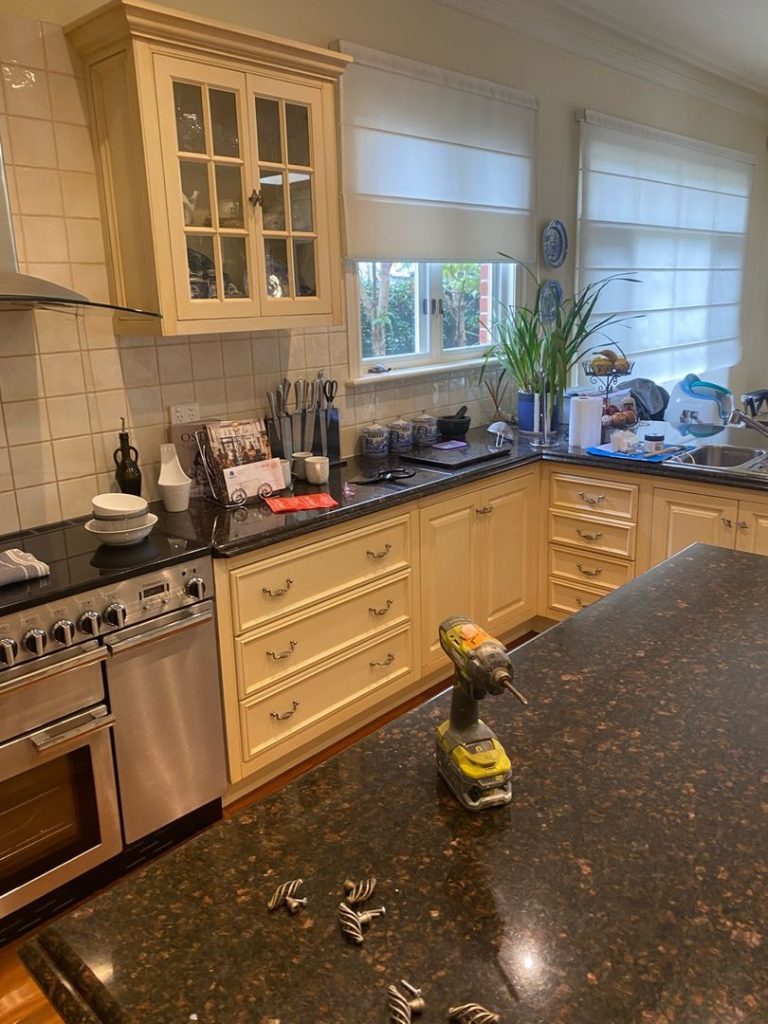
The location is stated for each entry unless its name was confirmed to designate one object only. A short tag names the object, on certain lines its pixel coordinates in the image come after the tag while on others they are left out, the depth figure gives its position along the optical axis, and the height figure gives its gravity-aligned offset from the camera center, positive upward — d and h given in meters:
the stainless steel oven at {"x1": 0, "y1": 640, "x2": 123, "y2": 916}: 1.85 -1.12
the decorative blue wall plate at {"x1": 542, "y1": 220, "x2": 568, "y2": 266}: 3.95 +0.29
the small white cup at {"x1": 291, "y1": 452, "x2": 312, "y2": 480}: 2.84 -0.55
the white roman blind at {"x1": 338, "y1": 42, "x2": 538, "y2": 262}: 2.96 +0.57
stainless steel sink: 3.27 -0.65
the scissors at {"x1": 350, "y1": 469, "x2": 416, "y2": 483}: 2.83 -0.60
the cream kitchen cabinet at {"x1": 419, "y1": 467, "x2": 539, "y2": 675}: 2.94 -0.98
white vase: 2.49 -0.53
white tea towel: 1.88 -0.59
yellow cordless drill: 0.96 -0.55
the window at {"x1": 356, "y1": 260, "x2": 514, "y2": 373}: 3.38 -0.02
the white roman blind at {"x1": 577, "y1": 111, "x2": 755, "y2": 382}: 4.29 +0.37
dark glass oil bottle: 2.46 -0.48
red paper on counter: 2.50 -0.61
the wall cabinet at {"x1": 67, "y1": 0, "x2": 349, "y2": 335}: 2.14 +0.42
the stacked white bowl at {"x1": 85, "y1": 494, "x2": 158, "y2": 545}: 2.13 -0.56
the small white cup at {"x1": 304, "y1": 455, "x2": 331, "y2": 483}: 2.76 -0.55
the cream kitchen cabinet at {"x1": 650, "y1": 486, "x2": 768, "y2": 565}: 2.83 -0.80
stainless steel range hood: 1.80 +0.07
